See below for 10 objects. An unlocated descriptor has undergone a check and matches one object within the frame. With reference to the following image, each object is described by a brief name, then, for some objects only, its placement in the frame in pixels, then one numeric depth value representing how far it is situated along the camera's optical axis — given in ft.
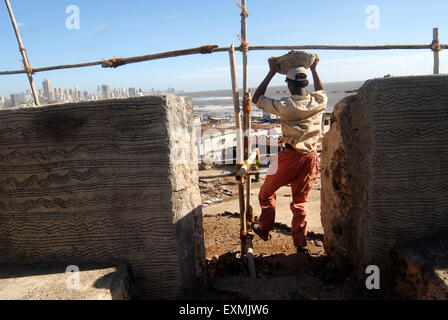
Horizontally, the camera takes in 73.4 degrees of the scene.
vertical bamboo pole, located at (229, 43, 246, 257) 9.80
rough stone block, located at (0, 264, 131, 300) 6.69
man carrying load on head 9.62
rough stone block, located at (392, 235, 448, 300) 6.53
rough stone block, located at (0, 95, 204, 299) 7.50
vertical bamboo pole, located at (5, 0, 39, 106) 13.69
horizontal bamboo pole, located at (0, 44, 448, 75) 10.06
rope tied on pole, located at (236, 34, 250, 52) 10.18
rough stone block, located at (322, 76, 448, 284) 7.48
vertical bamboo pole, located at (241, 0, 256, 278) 10.01
